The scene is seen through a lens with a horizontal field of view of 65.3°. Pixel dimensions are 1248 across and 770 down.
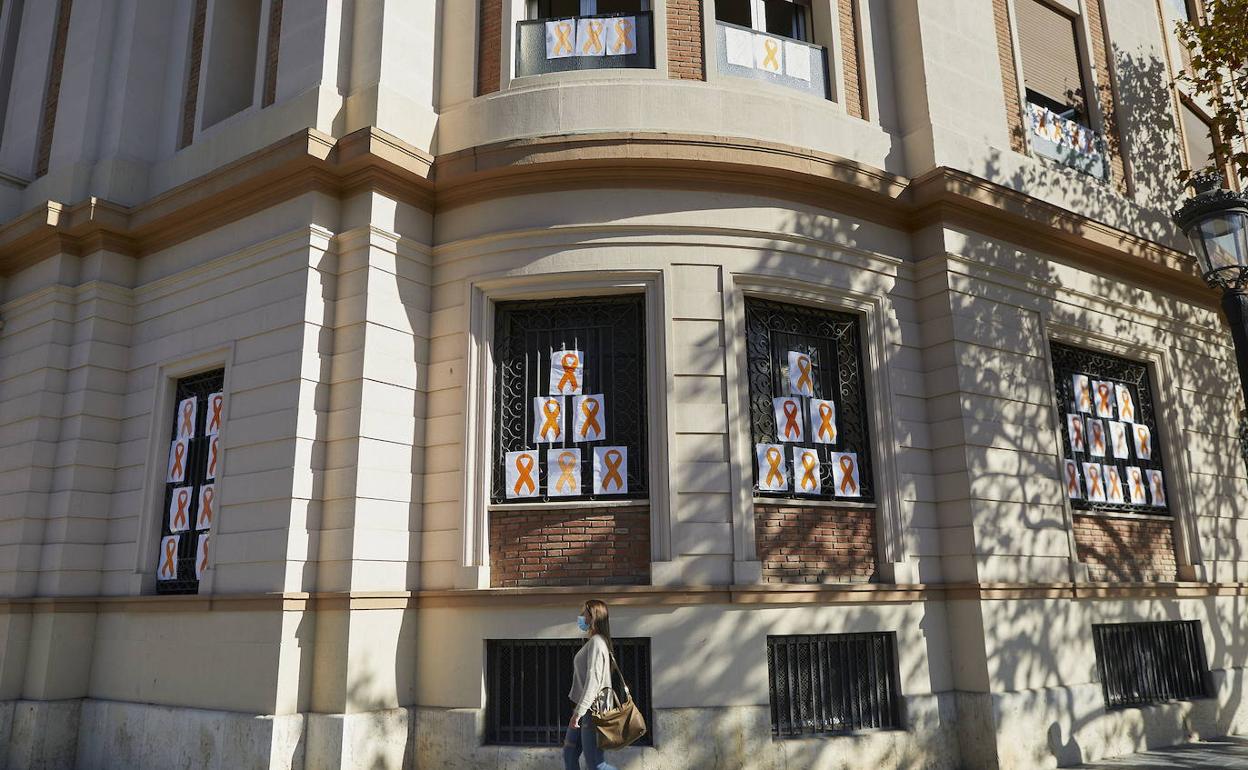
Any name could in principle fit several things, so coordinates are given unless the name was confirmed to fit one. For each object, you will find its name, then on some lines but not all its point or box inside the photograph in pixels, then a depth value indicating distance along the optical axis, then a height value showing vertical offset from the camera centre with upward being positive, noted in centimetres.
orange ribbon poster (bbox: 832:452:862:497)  972 +160
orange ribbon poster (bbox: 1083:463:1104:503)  1141 +175
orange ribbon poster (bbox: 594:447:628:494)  912 +157
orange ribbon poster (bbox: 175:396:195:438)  1052 +243
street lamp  776 +307
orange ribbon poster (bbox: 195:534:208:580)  988 +92
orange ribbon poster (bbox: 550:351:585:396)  945 +255
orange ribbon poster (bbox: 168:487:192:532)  1025 +144
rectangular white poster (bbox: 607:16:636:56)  1022 +618
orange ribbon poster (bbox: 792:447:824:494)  953 +159
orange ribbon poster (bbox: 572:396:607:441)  930 +209
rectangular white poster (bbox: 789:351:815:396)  982 +260
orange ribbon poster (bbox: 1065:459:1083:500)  1115 +172
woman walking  725 -28
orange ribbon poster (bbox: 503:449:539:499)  924 +158
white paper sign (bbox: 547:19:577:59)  1028 +620
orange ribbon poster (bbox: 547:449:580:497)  915 +156
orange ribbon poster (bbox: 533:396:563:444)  935 +209
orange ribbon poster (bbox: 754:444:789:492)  935 +160
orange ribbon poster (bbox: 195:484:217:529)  1000 +140
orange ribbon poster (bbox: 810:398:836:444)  977 +212
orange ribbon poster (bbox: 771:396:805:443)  960 +211
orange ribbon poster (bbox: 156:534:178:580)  1026 +93
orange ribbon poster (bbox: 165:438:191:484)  1046 +198
